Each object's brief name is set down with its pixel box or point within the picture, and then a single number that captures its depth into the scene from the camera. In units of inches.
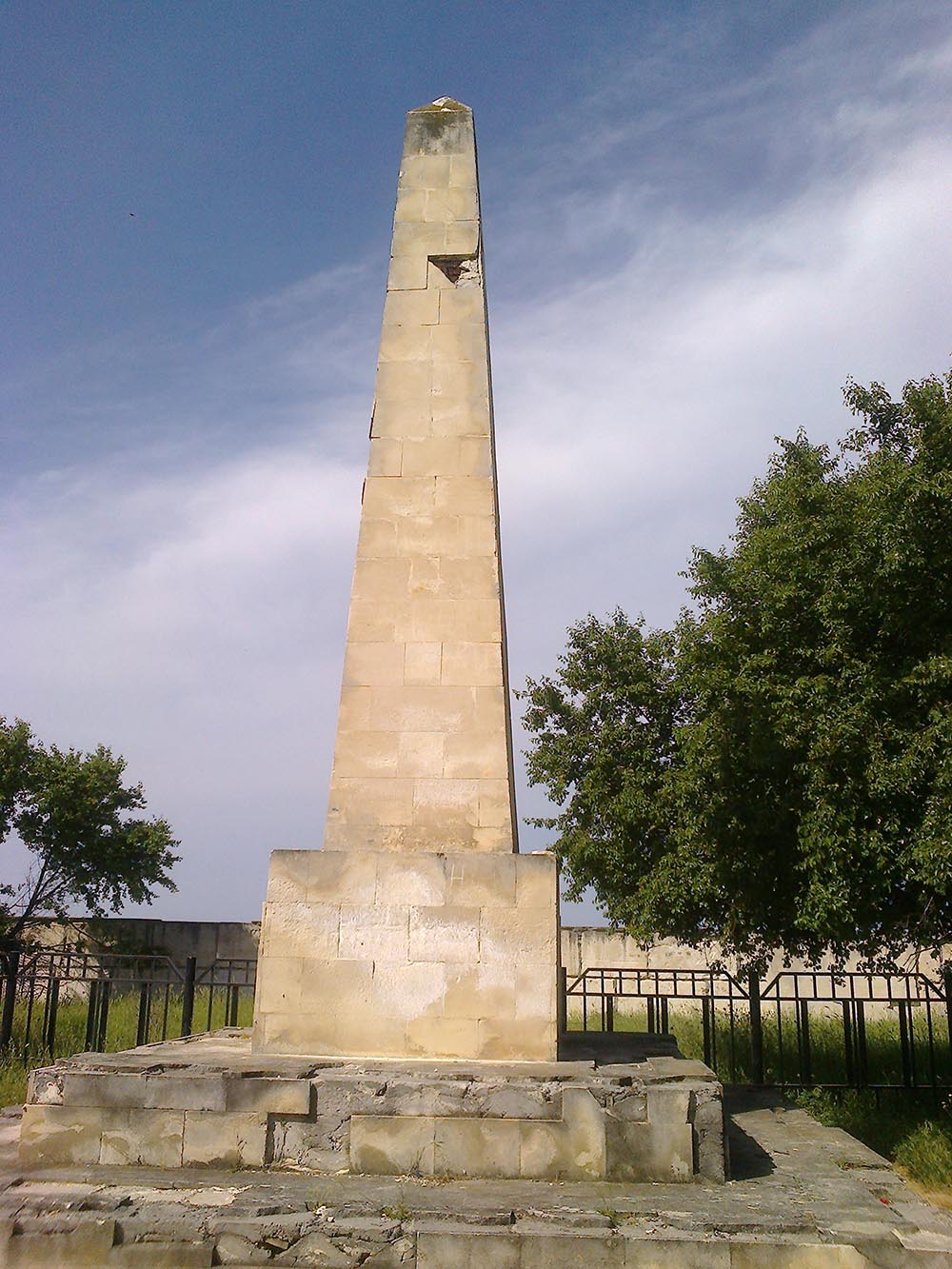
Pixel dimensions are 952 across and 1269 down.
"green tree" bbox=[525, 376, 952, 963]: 325.7
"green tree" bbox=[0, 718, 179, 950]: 742.5
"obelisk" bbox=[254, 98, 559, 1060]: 221.6
